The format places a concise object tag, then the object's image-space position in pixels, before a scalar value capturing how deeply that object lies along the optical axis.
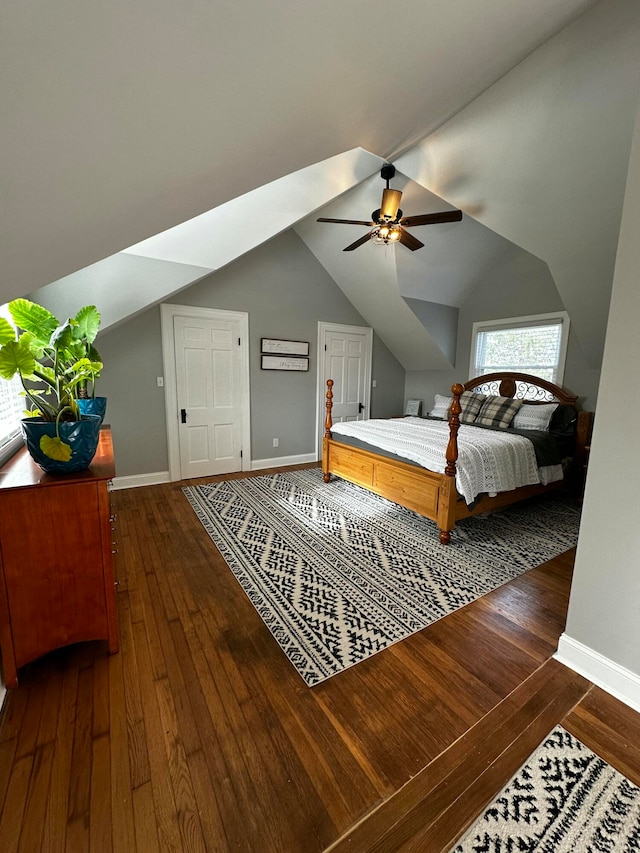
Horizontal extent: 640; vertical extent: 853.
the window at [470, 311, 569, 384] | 3.95
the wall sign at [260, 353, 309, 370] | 4.34
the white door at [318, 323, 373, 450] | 4.84
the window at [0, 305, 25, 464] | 1.85
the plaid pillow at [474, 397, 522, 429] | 3.91
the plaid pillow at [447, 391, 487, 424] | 4.21
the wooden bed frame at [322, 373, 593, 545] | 2.51
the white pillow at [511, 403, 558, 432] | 3.66
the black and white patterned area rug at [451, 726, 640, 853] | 0.92
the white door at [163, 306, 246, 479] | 3.83
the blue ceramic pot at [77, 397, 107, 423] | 1.96
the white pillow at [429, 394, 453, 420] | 4.64
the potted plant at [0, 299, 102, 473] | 1.33
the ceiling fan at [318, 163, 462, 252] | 2.50
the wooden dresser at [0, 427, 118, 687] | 1.29
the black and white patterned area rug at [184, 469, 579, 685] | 1.70
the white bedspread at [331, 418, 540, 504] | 2.57
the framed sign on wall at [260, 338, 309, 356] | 4.31
